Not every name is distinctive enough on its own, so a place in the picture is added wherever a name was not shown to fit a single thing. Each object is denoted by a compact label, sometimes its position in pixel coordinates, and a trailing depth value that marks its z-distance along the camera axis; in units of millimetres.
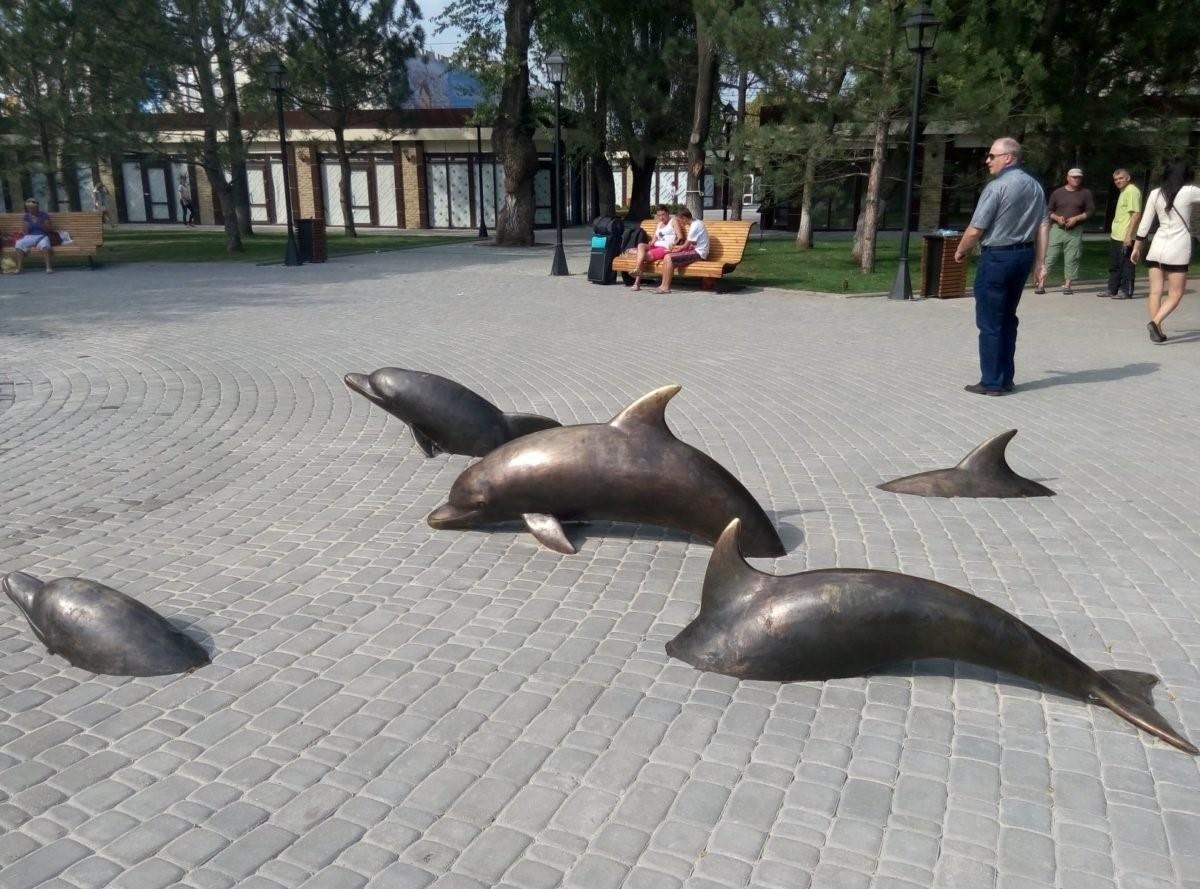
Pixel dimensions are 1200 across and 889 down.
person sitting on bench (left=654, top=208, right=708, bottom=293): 16312
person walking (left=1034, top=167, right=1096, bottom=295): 15102
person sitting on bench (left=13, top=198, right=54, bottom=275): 19516
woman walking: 10750
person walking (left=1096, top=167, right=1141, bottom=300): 14508
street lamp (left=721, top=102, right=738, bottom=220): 29578
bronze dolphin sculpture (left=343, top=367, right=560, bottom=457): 6395
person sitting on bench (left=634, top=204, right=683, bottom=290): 16453
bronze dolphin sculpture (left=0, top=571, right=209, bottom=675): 4000
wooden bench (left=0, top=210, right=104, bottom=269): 20547
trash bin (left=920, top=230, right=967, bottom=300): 15281
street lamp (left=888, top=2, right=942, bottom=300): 14253
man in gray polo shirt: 8375
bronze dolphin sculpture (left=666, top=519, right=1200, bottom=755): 3713
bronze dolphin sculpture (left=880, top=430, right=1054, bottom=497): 6039
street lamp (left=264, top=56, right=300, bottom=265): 21141
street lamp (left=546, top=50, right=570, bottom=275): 19000
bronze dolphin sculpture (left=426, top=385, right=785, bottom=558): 4965
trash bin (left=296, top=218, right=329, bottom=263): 21594
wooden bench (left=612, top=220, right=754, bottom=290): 16141
